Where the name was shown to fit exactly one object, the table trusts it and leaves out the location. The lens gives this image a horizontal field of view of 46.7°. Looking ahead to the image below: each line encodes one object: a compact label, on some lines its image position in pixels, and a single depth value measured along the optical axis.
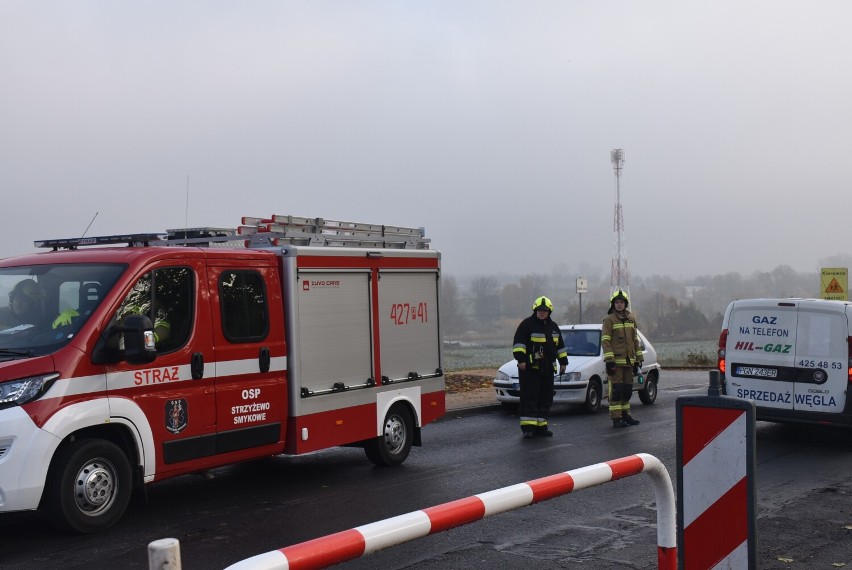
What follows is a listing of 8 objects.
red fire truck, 7.52
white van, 12.28
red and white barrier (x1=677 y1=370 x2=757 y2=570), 4.38
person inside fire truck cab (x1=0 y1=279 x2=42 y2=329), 8.09
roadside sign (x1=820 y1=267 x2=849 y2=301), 25.62
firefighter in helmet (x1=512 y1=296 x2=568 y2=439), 13.44
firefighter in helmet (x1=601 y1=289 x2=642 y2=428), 14.53
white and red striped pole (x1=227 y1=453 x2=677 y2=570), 3.03
